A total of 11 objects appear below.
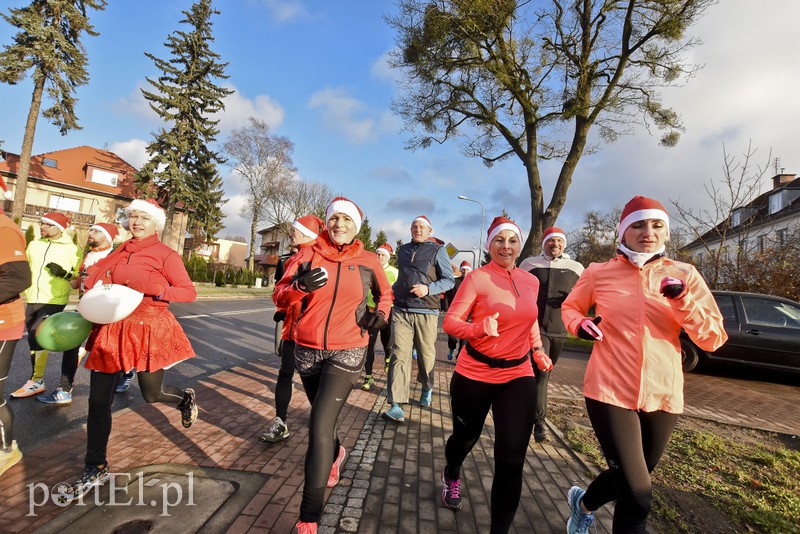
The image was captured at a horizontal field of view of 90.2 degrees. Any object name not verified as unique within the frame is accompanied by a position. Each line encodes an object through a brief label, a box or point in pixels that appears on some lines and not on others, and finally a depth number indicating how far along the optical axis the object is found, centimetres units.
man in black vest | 443
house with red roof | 3247
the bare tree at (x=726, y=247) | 1051
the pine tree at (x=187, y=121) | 2825
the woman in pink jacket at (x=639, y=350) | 201
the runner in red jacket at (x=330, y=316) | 225
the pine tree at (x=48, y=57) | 1944
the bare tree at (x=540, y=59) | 1200
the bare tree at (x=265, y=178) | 3516
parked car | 729
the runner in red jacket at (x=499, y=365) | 222
